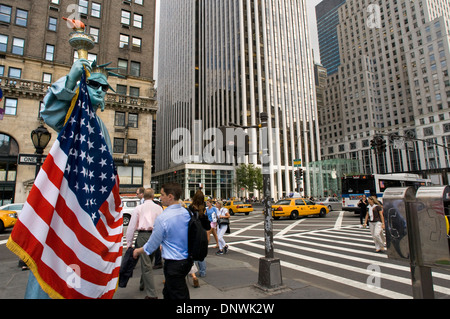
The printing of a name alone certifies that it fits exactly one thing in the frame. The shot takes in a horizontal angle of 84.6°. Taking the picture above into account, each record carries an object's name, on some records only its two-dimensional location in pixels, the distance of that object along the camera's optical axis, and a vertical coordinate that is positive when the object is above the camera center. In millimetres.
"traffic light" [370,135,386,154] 18594 +3378
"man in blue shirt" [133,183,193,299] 3293 -747
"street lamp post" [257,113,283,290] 5160 -1530
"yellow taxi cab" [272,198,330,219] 20953 -1675
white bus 23125 +127
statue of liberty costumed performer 2865 +1249
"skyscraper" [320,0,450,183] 77688 +38511
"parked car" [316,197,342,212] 34706 -2417
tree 55500 +2887
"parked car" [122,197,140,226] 17828 -1035
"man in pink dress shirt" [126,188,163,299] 5281 -617
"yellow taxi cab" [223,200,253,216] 28625 -1987
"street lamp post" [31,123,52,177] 8398 +1883
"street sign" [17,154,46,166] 7934 +1104
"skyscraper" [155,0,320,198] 68062 +33577
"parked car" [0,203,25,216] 15031 -814
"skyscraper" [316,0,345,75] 154875 +100635
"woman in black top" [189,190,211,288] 5958 -419
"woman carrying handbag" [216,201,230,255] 9391 -1435
